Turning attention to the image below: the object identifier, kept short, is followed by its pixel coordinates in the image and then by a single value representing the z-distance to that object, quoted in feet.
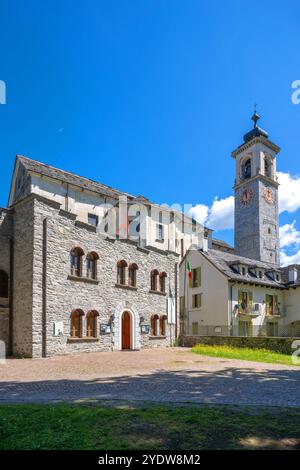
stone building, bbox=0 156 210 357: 63.36
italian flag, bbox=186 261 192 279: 101.38
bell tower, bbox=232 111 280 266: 169.05
